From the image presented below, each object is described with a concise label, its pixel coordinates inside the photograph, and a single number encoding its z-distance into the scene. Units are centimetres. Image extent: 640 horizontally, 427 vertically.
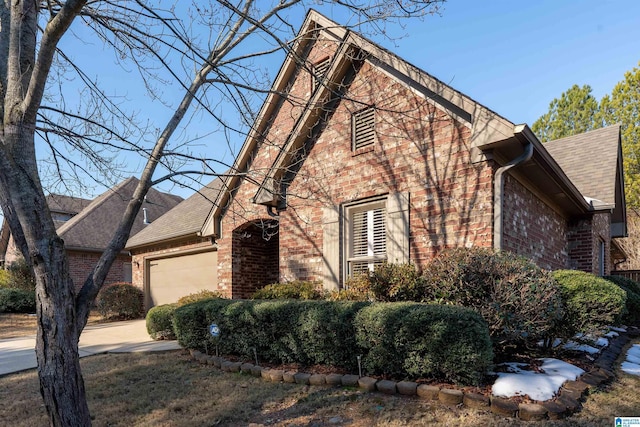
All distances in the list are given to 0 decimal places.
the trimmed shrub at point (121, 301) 1475
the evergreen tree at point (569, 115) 3197
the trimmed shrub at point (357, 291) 684
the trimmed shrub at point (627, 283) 1054
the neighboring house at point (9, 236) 2265
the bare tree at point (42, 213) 355
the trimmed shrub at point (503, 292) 485
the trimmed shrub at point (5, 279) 1867
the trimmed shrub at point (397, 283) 639
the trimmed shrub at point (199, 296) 994
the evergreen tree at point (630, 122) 2417
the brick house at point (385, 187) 654
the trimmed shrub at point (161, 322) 877
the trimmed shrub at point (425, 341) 429
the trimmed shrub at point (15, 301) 1653
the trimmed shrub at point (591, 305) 557
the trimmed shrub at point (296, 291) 829
